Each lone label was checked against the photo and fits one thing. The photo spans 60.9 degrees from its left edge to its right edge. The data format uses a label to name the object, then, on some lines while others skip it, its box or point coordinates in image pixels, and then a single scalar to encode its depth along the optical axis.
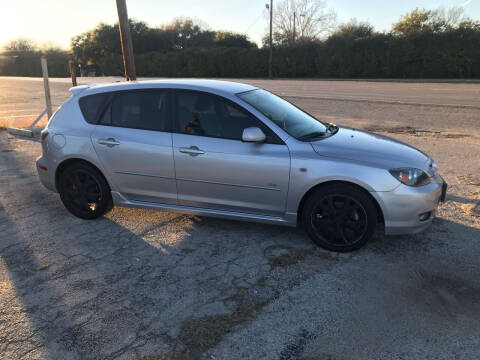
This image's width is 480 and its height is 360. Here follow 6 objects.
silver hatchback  3.80
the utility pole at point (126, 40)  8.98
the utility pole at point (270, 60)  38.91
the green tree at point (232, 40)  49.06
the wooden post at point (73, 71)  10.87
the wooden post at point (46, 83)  9.27
